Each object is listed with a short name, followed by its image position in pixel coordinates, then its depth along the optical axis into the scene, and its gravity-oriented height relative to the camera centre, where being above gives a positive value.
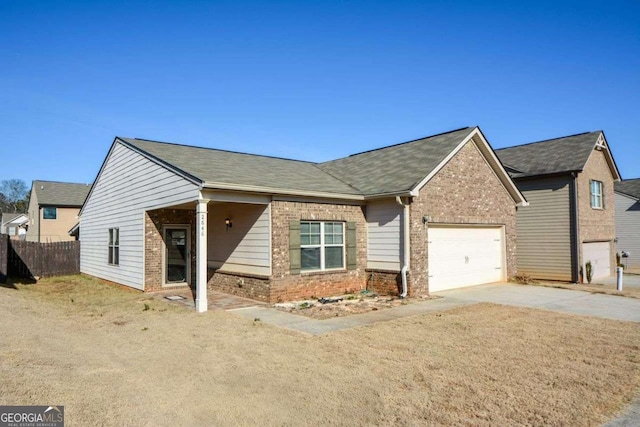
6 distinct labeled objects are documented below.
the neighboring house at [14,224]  50.97 +0.67
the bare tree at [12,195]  92.62 +7.43
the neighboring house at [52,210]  33.25 +1.46
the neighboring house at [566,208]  17.41 +0.72
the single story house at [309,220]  12.02 +0.21
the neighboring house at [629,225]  26.22 -0.02
